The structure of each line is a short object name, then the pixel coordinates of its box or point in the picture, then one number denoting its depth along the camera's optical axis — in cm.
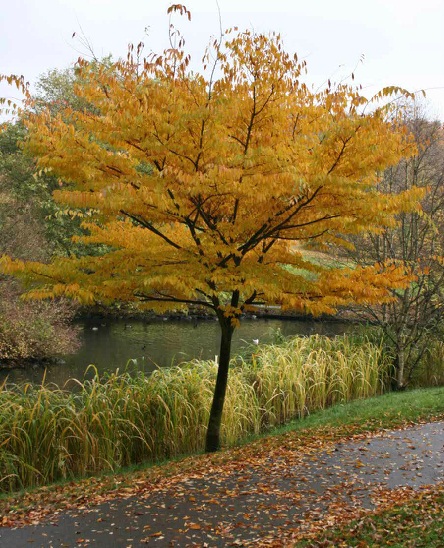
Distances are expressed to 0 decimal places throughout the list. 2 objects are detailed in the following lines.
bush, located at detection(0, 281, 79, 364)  1555
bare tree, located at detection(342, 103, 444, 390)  1134
